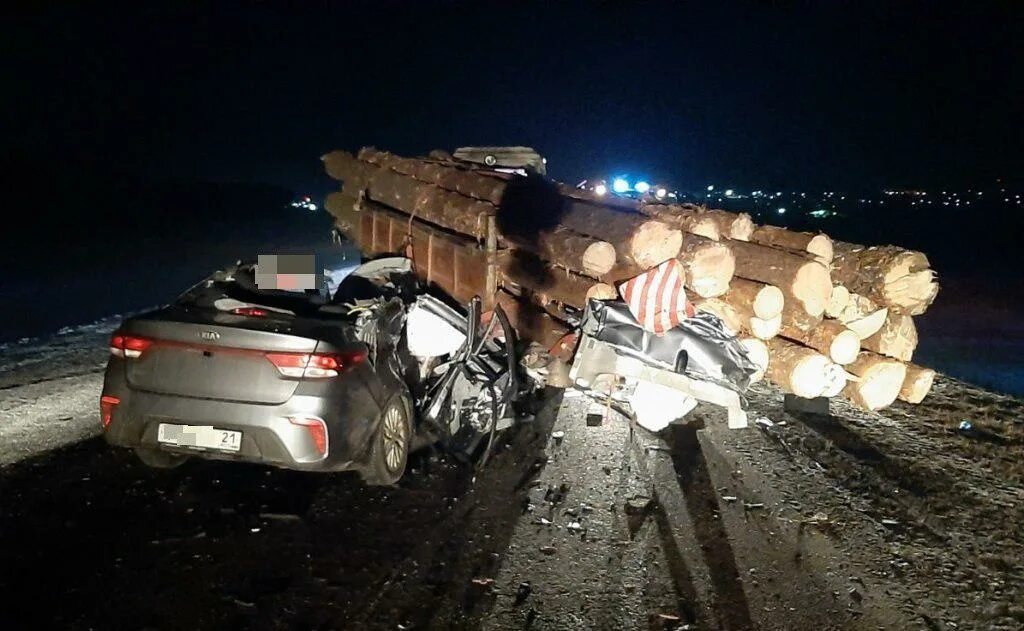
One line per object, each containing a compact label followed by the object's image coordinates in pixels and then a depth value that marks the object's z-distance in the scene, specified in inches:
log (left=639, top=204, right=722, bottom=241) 262.8
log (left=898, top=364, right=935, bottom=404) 255.4
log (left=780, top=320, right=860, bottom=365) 236.7
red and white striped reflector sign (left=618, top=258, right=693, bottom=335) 220.2
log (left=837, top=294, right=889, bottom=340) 249.6
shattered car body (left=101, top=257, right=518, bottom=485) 168.9
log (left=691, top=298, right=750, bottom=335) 244.4
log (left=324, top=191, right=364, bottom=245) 448.8
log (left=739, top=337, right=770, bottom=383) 241.6
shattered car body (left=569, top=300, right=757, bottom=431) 221.0
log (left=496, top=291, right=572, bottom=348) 271.4
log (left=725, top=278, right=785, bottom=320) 231.3
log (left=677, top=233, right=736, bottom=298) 235.0
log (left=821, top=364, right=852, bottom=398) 239.1
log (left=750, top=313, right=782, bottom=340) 238.2
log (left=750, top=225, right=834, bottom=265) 258.5
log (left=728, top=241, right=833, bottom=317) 231.0
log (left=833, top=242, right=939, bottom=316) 247.3
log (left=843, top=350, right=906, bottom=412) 247.1
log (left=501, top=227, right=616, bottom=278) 248.2
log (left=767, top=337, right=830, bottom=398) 235.0
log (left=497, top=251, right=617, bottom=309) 258.7
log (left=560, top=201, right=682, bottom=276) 237.0
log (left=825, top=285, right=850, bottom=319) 246.2
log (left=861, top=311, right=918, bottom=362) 256.5
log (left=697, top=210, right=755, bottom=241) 269.4
